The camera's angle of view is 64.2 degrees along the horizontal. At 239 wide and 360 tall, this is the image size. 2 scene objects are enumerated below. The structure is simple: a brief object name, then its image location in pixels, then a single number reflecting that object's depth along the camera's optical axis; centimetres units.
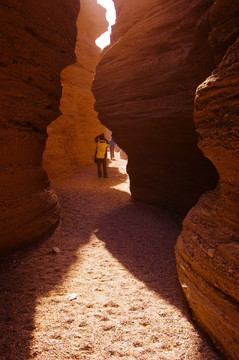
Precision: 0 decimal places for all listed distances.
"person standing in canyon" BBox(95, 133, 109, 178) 938
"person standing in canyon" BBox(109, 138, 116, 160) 1836
